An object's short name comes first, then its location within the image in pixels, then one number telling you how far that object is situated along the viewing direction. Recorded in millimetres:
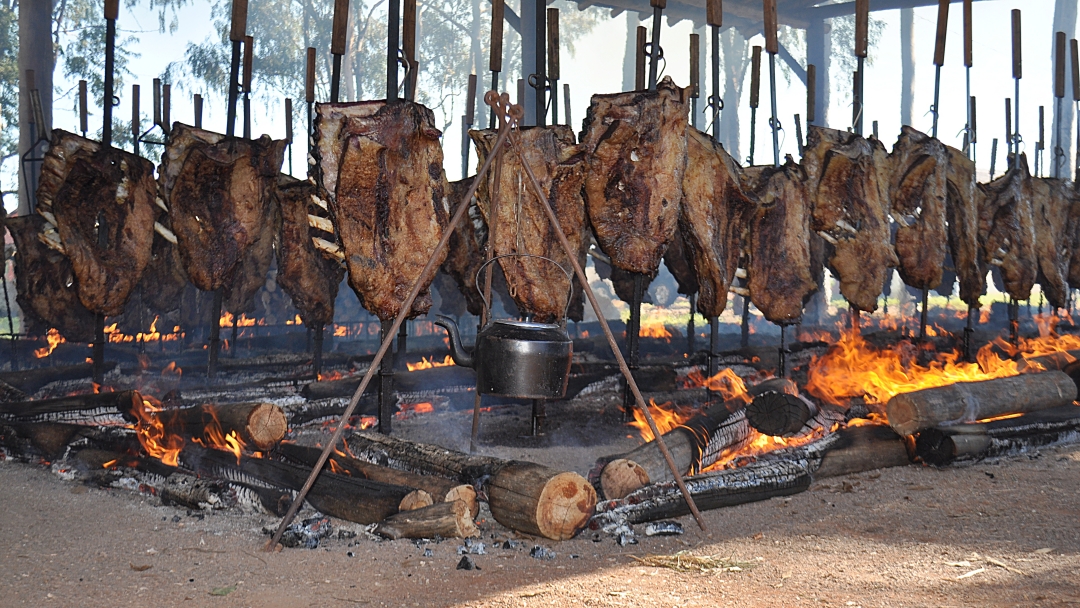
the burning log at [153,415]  4766
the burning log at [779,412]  5328
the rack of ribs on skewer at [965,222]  7688
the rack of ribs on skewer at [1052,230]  8828
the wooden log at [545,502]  3699
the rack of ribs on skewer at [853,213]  6828
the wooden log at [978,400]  5129
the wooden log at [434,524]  3729
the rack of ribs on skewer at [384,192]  4828
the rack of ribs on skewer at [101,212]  6047
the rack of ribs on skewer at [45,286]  7590
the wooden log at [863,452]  4887
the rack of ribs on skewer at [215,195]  6004
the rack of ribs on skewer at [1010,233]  8320
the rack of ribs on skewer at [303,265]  6613
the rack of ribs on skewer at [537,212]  5395
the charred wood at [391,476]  3955
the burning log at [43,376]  6957
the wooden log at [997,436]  5043
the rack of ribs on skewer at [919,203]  7242
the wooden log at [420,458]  4199
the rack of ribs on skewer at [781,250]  6621
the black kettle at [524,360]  3809
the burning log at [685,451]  4234
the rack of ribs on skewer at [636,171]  5566
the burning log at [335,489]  3906
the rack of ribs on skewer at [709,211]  6012
